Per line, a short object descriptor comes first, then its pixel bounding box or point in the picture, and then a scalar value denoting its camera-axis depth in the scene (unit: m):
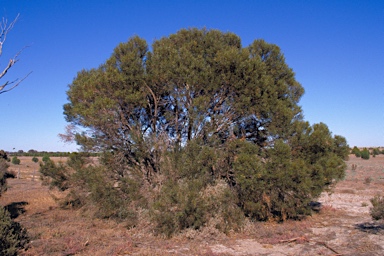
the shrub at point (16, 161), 52.32
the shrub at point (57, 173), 13.63
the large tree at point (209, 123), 9.93
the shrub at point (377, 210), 8.91
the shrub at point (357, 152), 65.60
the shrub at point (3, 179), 15.69
